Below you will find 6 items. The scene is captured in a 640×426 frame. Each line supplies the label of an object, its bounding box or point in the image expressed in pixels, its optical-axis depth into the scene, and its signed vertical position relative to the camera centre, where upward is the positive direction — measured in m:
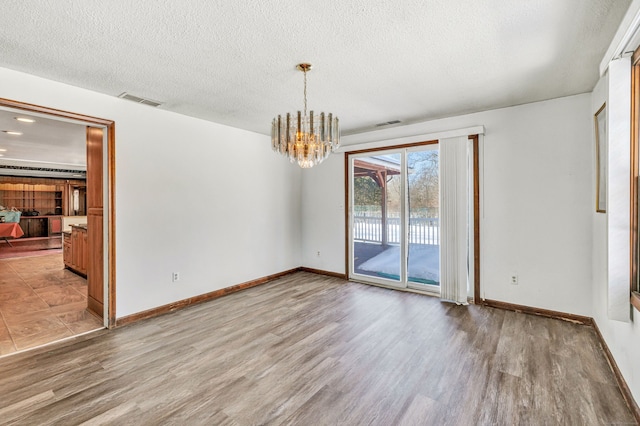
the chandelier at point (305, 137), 2.76 +0.70
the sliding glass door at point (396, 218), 4.41 -0.10
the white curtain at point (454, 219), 3.94 -0.11
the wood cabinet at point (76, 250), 5.16 -0.68
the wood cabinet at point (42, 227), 10.18 -0.47
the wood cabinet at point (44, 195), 10.12 +0.64
